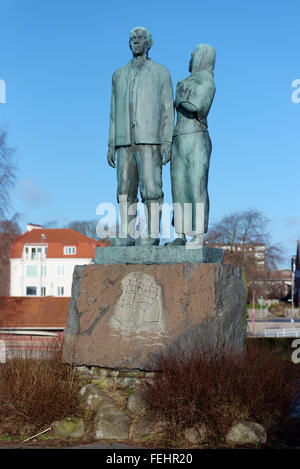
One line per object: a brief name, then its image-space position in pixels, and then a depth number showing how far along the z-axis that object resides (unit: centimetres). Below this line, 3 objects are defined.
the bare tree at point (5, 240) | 2309
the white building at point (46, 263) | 5053
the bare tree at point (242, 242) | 3947
